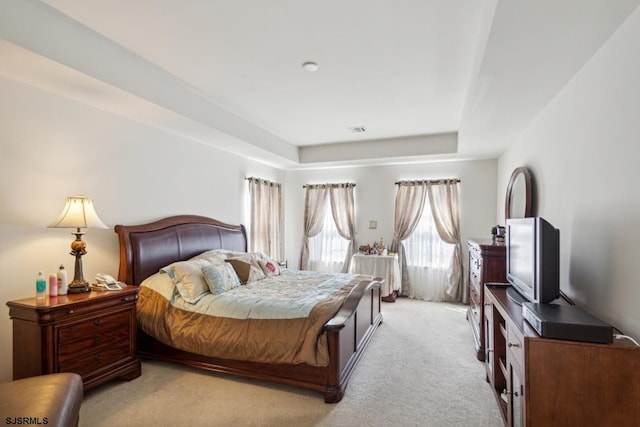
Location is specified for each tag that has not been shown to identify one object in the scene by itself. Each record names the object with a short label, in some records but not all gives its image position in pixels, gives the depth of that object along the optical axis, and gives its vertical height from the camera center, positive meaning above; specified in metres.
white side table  5.36 -0.97
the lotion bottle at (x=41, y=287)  2.31 -0.55
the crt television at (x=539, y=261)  1.90 -0.30
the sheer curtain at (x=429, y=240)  5.48 -0.49
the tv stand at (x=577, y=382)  1.44 -0.79
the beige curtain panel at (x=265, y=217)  5.33 -0.09
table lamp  2.52 -0.09
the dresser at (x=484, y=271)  3.17 -0.60
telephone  2.72 -0.63
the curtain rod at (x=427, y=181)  5.55 +0.57
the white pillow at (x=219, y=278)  3.16 -0.68
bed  2.53 -1.00
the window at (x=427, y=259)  5.57 -0.84
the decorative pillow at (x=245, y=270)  3.67 -0.69
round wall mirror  3.19 +0.20
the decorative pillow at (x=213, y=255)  3.72 -0.52
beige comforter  2.57 -1.01
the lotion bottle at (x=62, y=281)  2.51 -0.55
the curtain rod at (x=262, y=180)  5.28 +0.56
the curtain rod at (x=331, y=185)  6.09 +0.54
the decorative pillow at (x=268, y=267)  4.13 -0.73
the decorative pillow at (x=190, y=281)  3.01 -0.68
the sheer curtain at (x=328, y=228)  6.12 -0.32
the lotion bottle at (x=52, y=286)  2.43 -0.57
